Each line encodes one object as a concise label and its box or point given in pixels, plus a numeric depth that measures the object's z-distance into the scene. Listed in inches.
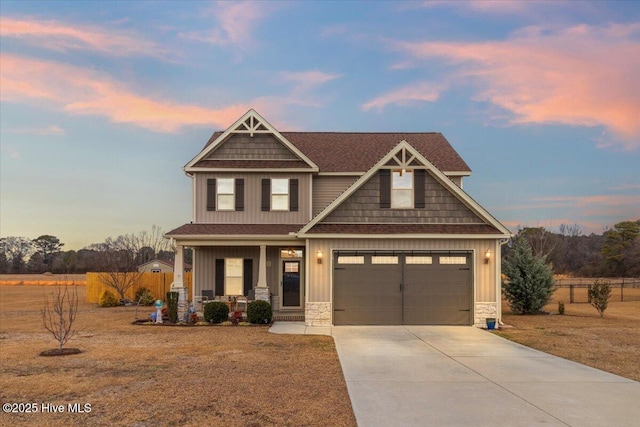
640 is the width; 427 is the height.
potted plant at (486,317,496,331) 669.9
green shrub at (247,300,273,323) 701.9
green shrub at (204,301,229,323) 713.0
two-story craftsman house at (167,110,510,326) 683.4
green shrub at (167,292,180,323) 724.0
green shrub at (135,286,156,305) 1091.3
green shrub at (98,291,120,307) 1057.5
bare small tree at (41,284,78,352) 492.2
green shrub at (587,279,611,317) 834.8
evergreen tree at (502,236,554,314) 879.1
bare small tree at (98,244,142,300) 1115.9
